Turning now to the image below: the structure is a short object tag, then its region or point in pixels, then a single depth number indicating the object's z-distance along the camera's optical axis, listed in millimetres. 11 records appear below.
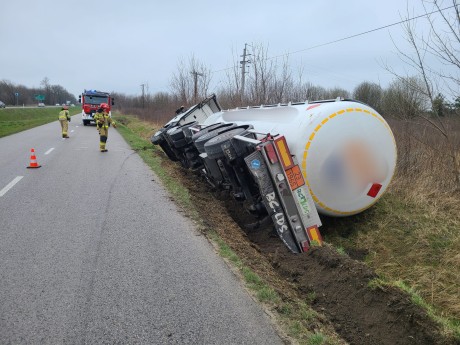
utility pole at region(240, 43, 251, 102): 17219
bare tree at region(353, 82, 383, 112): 21480
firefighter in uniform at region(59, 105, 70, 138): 20047
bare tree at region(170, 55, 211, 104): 23602
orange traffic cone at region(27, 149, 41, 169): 10055
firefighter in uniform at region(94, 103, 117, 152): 13867
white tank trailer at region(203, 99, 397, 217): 5160
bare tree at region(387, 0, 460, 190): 6875
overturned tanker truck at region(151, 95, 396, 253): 4871
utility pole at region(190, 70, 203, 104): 23762
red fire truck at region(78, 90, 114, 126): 31297
